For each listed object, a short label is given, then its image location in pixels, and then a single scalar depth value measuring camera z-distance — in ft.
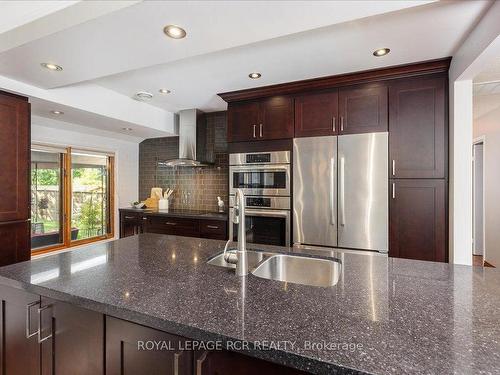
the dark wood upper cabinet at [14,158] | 7.57
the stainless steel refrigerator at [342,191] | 8.48
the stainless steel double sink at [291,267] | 4.84
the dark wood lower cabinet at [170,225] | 11.10
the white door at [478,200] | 15.49
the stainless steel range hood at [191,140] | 12.69
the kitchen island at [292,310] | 2.16
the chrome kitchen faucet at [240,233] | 3.95
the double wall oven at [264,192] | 9.75
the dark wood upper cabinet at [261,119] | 9.78
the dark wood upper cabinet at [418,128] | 7.92
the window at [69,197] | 11.30
